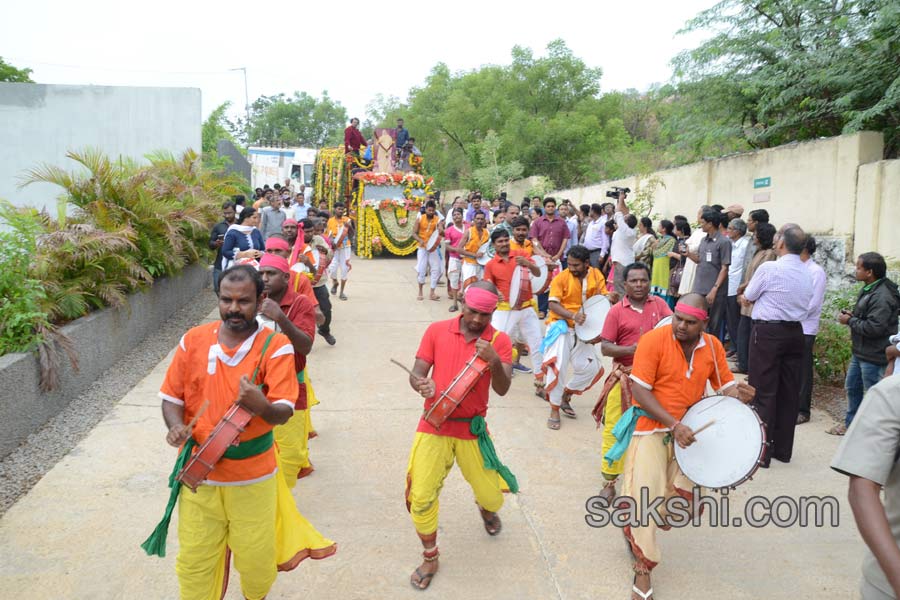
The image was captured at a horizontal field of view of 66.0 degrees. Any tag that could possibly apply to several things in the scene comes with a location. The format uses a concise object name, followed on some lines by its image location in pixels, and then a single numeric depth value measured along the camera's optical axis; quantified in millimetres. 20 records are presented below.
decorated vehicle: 20203
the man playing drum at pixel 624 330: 5004
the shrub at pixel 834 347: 7570
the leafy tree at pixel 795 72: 9695
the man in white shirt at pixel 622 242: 11516
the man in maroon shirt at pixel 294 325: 4785
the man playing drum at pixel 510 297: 7535
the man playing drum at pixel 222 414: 3135
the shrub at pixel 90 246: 6172
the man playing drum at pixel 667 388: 3891
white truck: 34312
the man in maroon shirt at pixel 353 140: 22156
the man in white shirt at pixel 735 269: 8453
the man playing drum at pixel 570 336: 6598
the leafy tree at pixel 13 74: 31125
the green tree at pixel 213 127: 25562
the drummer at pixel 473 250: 10445
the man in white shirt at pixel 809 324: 6195
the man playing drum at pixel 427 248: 13375
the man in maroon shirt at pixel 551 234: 12008
